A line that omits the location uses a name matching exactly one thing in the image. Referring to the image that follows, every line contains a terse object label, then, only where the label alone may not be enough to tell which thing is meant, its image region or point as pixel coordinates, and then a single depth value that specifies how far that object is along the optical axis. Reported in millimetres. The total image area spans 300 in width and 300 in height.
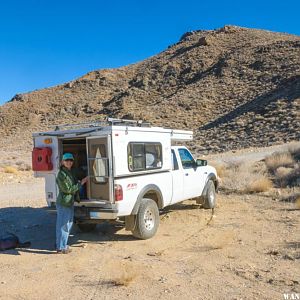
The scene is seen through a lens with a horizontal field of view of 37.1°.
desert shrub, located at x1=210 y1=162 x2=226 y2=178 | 17025
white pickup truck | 7859
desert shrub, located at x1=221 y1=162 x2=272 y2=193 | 13516
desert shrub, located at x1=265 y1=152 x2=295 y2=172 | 17047
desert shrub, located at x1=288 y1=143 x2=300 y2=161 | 19122
